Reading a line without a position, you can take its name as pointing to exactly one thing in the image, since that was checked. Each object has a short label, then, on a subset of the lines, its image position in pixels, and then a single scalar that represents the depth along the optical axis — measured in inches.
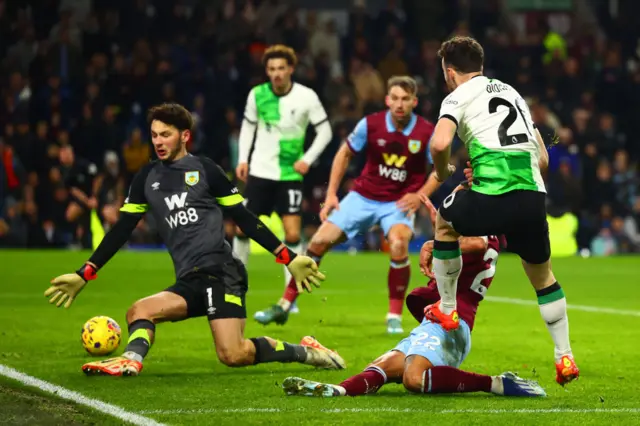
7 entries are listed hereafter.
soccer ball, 644.7
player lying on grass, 524.1
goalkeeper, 596.1
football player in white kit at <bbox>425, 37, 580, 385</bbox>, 527.2
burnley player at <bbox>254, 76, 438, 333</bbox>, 832.3
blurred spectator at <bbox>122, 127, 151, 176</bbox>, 1642.5
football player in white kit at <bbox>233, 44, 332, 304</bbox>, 968.3
